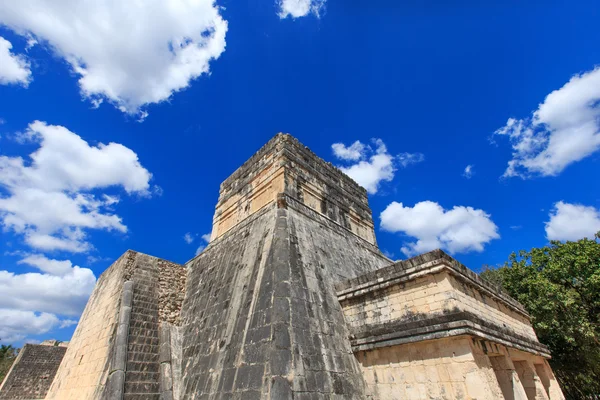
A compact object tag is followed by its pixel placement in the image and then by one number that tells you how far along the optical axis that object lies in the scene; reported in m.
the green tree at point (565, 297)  11.34
